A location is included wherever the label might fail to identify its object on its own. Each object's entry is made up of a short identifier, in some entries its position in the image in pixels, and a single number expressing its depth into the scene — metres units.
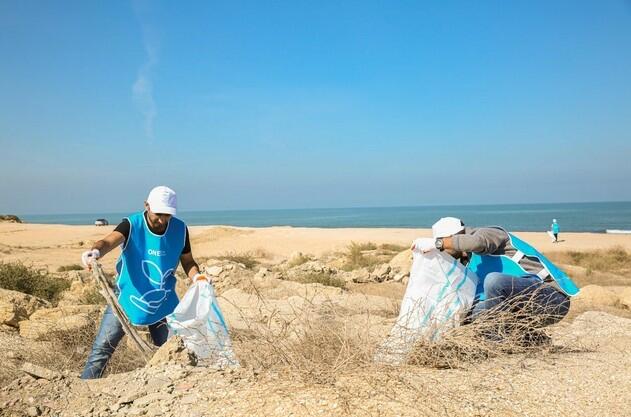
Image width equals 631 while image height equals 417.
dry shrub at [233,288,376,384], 3.04
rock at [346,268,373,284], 11.13
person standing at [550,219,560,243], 24.30
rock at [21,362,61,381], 3.24
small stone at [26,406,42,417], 2.90
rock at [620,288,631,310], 8.21
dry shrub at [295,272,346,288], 10.39
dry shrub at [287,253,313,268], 14.62
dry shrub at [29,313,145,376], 4.21
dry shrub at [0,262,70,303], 8.49
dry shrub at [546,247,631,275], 14.65
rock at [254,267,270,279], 10.39
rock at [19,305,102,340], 5.33
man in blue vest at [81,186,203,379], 3.67
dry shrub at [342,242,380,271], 14.59
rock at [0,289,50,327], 5.93
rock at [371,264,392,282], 11.30
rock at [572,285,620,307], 8.13
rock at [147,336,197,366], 3.34
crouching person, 3.84
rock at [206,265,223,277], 10.11
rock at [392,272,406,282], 11.32
